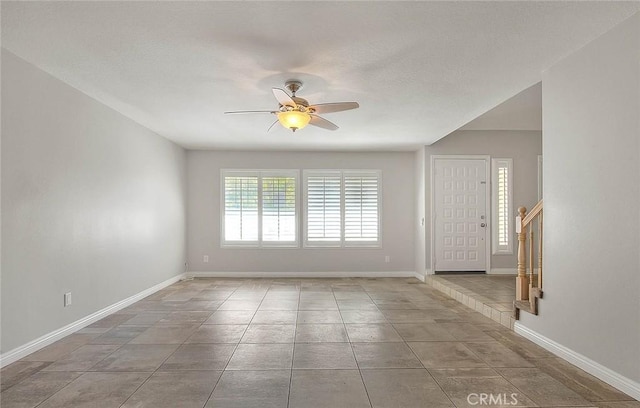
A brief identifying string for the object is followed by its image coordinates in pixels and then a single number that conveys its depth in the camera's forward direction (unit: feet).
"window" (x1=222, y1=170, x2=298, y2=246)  22.85
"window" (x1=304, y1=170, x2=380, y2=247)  23.06
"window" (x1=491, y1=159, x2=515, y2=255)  21.11
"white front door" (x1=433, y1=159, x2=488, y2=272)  21.08
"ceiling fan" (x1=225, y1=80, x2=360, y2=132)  10.58
